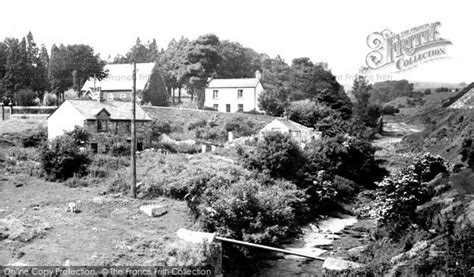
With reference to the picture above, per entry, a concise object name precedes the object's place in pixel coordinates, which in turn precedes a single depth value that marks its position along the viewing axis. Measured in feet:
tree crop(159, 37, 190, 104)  237.04
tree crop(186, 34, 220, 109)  231.65
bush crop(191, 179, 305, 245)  89.04
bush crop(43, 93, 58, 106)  197.26
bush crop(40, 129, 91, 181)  115.03
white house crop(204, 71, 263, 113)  209.77
